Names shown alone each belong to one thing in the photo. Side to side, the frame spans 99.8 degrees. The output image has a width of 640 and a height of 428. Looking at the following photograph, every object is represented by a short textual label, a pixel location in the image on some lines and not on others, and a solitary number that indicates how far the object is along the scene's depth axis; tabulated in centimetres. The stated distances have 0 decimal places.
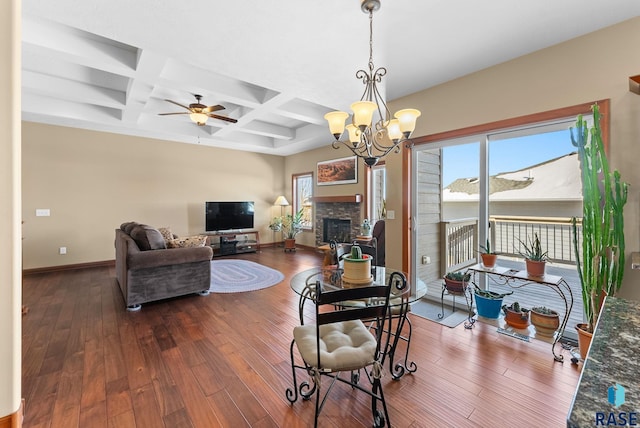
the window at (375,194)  572
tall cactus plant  199
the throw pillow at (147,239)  335
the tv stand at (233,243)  638
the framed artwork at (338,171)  601
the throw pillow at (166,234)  413
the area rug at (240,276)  406
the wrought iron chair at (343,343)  143
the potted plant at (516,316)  251
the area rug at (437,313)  290
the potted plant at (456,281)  290
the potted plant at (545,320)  235
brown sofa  318
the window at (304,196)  727
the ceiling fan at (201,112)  368
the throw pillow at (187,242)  365
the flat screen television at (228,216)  639
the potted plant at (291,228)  703
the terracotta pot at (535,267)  243
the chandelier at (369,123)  195
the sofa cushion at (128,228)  381
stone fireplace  600
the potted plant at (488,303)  269
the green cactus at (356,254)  209
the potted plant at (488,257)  271
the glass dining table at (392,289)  188
